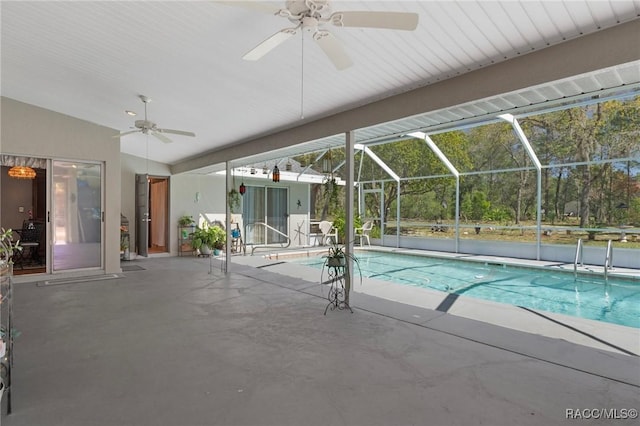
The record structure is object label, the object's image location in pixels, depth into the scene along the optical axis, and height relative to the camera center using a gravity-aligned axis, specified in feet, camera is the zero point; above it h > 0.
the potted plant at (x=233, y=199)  26.05 +1.14
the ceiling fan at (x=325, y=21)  7.56 +4.21
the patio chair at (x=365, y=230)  41.11 -1.80
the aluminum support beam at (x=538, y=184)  27.12 +2.50
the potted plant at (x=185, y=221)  34.73 -0.60
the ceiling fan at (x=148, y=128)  17.71 +4.29
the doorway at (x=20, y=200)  31.58 +1.36
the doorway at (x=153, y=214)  32.22 +0.06
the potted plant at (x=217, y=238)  34.09 -2.21
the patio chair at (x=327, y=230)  41.39 -1.77
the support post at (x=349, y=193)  16.87 +0.99
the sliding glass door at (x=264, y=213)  39.31 +0.17
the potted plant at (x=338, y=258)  15.78 -1.90
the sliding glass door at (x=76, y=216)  23.09 -0.07
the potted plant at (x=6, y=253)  8.19 -0.88
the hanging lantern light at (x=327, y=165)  17.99 +2.45
